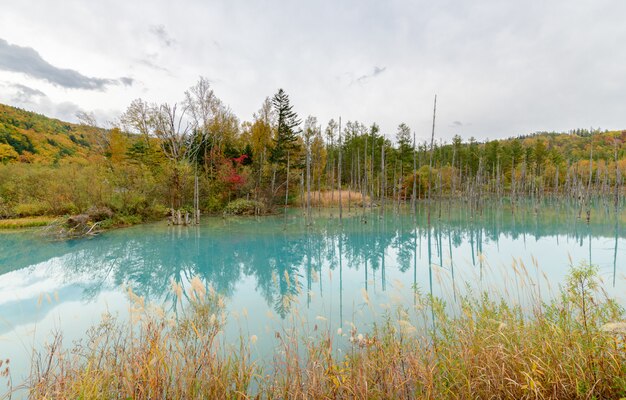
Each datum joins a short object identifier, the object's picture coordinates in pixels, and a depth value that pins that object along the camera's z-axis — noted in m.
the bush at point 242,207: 23.95
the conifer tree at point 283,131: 29.68
